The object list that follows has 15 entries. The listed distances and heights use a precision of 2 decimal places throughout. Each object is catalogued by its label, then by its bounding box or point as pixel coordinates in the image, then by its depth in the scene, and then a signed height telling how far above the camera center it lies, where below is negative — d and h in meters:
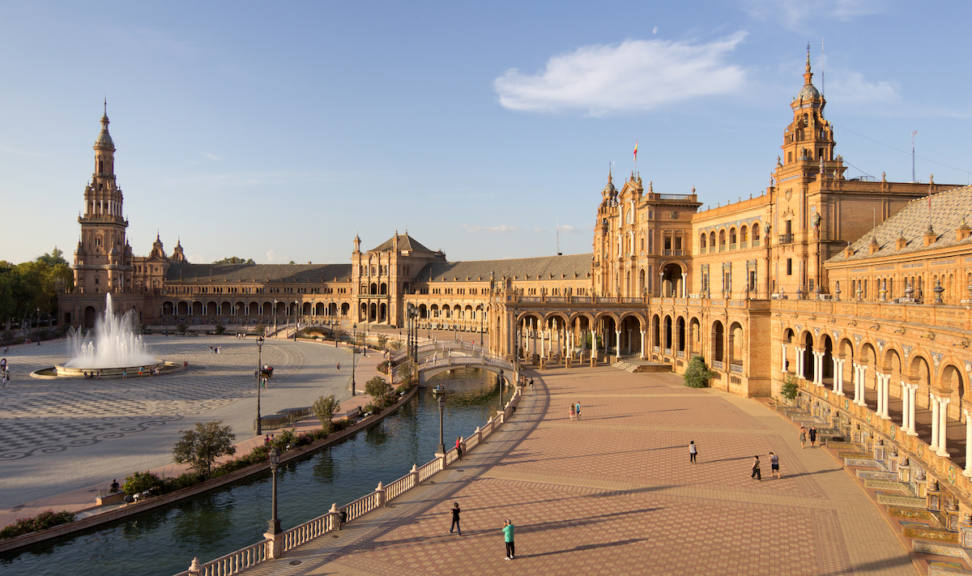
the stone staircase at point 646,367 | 62.28 -6.02
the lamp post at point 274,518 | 20.36 -6.87
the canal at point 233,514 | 22.78 -9.11
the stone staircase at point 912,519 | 18.58 -7.27
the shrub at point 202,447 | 29.88 -6.81
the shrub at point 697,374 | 53.09 -5.71
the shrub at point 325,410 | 40.59 -6.80
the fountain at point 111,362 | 61.75 -6.16
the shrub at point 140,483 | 26.98 -7.72
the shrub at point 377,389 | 49.28 -6.56
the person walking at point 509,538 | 19.30 -7.11
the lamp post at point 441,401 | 30.55 -4.91
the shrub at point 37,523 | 22.77 -8.13
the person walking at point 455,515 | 21.34 -7.07
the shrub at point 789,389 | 42.34 -5.56
